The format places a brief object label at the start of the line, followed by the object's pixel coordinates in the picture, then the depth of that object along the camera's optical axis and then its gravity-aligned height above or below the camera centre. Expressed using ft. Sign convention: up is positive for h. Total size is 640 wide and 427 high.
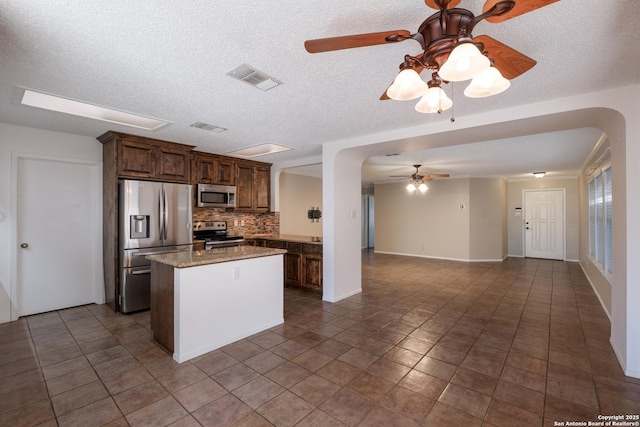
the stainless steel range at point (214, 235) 16.63 -1.21
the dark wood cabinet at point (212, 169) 16.69 +2.74
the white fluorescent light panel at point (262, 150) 16.39 +3.90
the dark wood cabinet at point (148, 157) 13.05 +2.76
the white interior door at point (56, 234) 12.55 -0.81
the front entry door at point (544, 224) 27.48 -1.17
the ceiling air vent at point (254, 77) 7.29 +3.59
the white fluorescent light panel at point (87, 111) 9.87 +3.96
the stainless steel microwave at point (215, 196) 16.62 +1.12
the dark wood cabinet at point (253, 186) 18.86 +1.90
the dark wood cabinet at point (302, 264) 15.84 -2.81
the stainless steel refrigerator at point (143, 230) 13.02 -0.67
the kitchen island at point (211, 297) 8.89 -2.77
